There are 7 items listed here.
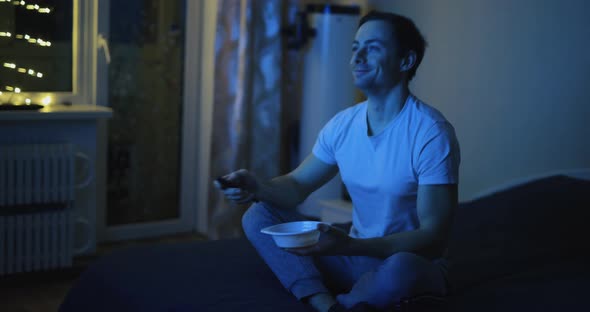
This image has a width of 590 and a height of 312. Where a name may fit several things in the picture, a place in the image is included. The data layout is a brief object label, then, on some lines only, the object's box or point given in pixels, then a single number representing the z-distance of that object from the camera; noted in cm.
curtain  356
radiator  290
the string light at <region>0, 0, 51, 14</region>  303
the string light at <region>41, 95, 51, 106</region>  320
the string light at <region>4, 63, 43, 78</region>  305
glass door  349
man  162
